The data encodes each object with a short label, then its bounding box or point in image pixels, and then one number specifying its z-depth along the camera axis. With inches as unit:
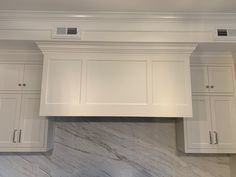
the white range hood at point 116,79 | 89.0
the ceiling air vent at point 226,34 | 92.3
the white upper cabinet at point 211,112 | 96.2
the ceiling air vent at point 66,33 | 91.1
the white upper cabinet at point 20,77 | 101.4
